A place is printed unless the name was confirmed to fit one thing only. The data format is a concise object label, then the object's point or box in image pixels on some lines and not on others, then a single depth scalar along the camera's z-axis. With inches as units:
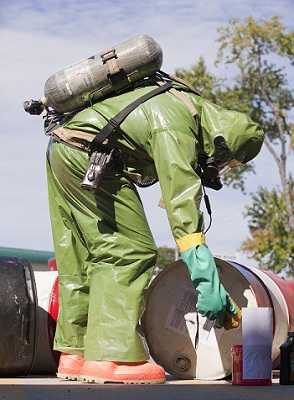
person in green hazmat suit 313.6
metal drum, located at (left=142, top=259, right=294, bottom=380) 351.5
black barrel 373.7
